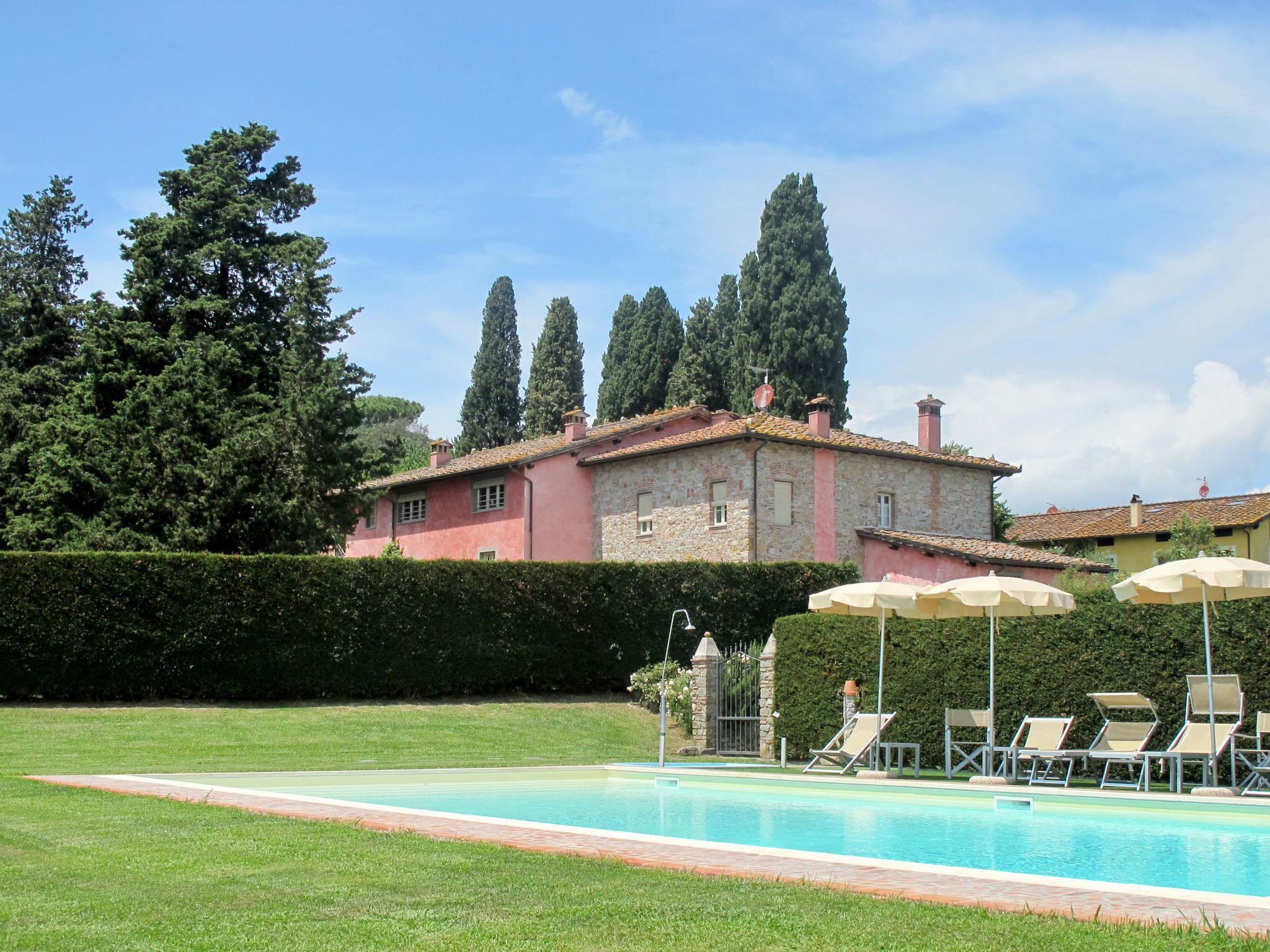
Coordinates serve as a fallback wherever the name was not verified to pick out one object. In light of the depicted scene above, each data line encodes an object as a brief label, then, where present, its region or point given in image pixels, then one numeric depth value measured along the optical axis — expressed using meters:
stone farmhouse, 33.09
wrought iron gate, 21.11
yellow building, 49.31
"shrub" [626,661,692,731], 23.47
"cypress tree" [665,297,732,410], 58.41
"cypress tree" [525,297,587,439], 61.78
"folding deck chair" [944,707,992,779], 16.02
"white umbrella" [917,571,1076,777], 14.98
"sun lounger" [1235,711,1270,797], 12.98
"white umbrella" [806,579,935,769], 16.31
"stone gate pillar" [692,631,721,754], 21.23
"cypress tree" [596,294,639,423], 63.62
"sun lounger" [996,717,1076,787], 14.66
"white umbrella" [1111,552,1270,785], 12.86
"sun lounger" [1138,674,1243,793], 13.38
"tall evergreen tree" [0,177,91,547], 32.03
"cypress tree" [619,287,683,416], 62.56
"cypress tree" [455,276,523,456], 62.84
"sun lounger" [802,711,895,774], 16.48
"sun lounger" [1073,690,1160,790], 14.10
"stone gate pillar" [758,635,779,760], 20.03
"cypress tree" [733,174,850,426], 50.22
